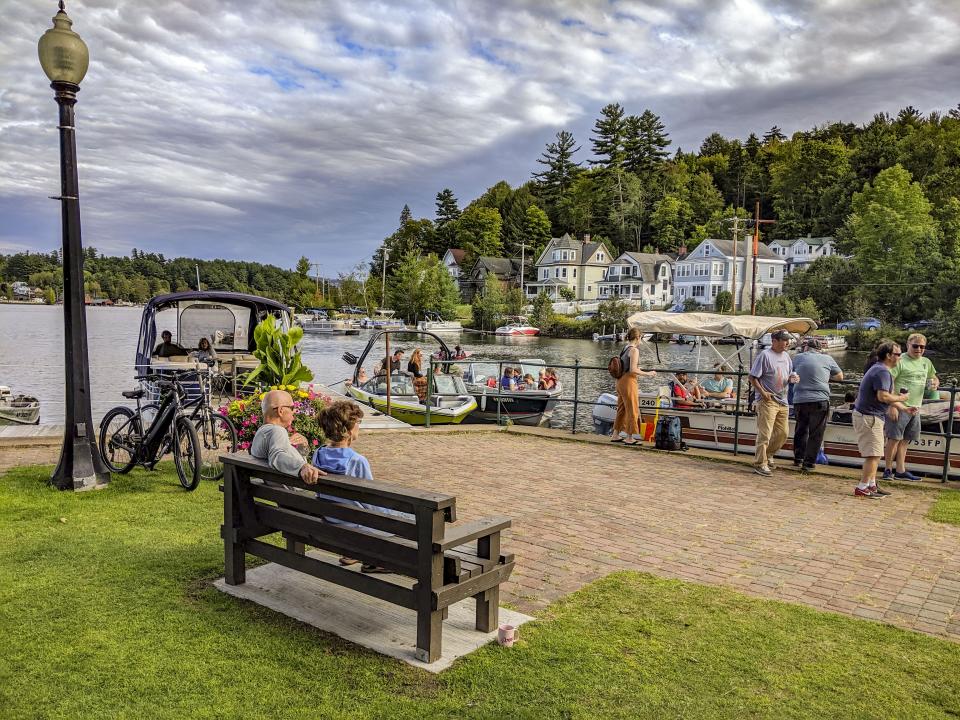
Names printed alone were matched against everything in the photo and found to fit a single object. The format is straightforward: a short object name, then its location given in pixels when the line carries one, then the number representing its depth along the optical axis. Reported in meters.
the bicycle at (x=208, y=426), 8.24
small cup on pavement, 3.98
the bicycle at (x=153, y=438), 7.58
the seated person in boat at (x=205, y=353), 14.72
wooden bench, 3.65
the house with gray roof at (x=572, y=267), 111.69
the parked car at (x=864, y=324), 70.19
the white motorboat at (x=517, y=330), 86.81
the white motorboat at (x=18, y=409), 20.24
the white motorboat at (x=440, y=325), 92.42
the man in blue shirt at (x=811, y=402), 9.51
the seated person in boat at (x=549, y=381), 20.70
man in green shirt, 8.83
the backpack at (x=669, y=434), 10.83
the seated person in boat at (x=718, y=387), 15.20
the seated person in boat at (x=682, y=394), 14.00
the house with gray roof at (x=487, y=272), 117.62
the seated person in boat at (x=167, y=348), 16.86
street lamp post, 7.27
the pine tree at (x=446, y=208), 153.25
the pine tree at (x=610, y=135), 136.38
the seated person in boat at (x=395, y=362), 20.87
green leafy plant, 9.45
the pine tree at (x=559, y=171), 144.50
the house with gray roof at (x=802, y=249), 106.62
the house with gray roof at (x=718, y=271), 93.19
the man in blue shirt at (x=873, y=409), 8.23
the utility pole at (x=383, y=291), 113.62
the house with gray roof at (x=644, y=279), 105.19
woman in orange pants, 11.16
